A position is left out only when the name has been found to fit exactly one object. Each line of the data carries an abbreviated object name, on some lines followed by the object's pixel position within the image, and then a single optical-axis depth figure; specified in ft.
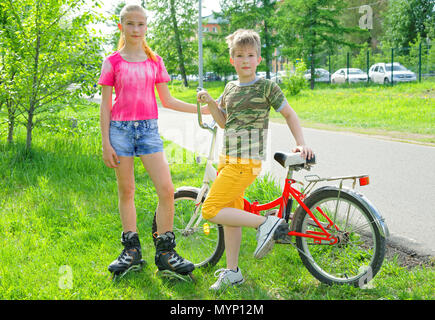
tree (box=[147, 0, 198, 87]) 139.44
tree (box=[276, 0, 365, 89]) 96.02
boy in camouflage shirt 10.27
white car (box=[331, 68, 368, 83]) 96.58
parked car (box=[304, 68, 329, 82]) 99.40
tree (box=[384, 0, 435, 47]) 118.83
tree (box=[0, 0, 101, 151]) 22.53
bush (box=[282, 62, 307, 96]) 71.77
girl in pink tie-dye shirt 10.50
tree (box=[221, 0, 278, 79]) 115.96
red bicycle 10.09
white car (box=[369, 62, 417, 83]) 81.15
